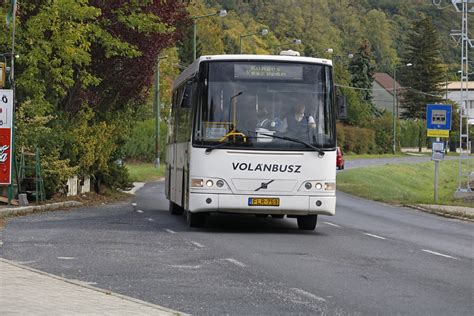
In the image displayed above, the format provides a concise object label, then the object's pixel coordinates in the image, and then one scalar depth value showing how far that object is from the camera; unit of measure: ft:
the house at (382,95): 593.30
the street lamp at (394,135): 347.77
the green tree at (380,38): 582.39
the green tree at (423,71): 474.90
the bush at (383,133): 373.61
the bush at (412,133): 415.64
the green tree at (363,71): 433.89
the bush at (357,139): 349.61
